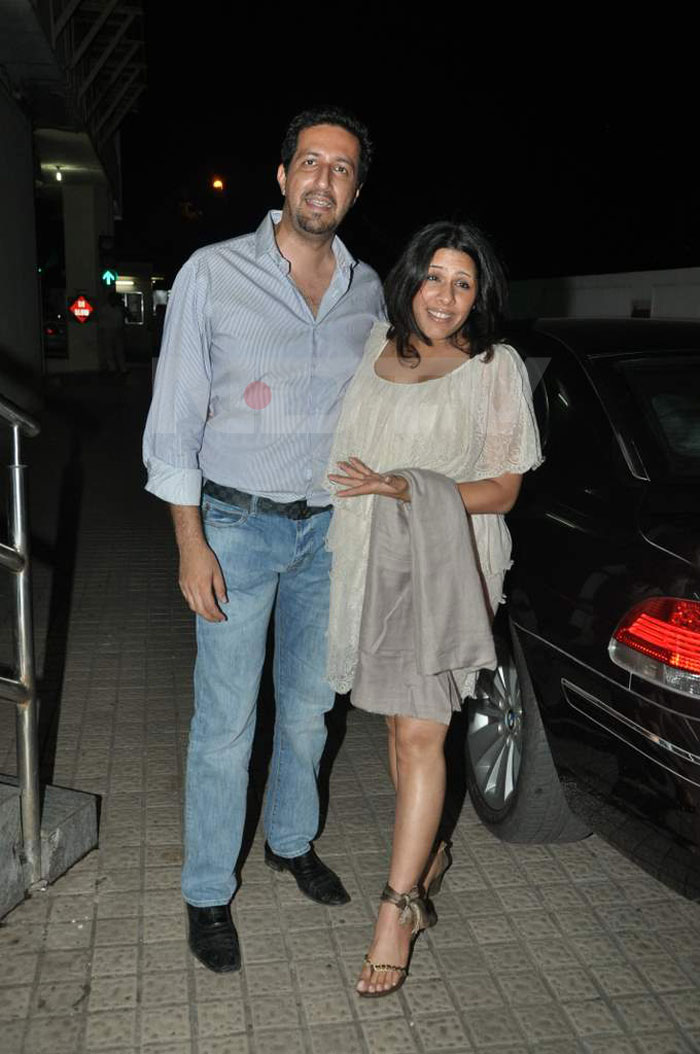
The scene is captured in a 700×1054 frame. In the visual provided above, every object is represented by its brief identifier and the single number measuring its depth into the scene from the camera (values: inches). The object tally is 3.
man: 107.4
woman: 107.3
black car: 101.7
